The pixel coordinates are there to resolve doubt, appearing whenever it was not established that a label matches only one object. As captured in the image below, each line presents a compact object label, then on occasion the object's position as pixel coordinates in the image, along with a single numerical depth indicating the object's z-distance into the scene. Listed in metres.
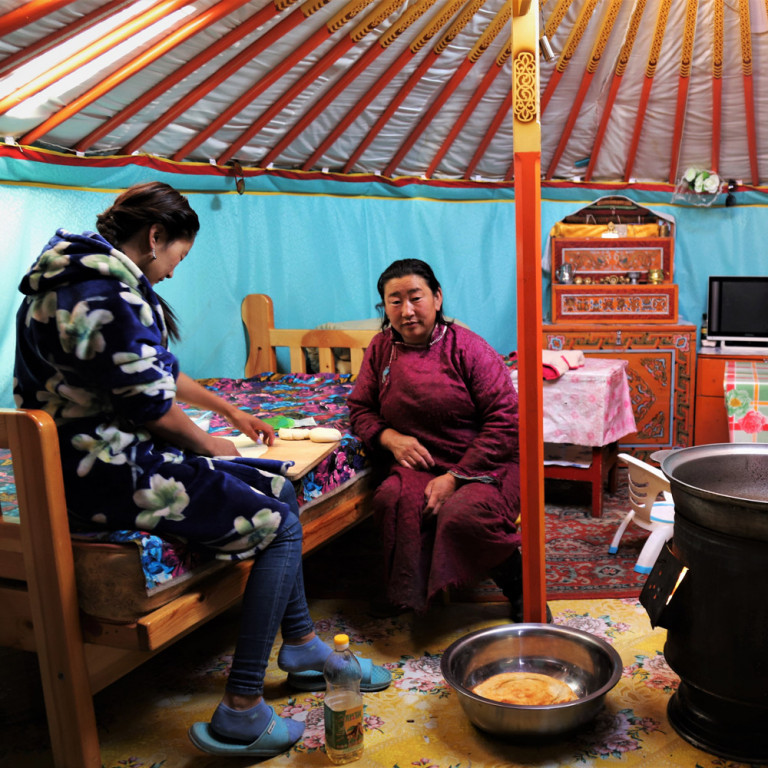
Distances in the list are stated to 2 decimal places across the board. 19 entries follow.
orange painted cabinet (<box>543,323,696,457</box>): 4.11
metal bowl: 1.65
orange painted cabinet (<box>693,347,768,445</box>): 4.04
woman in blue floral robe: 1.48
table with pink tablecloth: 3.23
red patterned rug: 2.63
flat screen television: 4.25
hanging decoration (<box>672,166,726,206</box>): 4.43
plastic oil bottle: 1.67
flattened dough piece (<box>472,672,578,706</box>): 1.79
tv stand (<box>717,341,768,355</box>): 4.11
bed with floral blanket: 1.53
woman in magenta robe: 2.19
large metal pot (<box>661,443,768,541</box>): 1.83
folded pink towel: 3.26
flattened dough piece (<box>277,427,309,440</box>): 2.24
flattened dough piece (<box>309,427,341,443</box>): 2.21
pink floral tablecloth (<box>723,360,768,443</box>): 3.62
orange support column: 1.86
